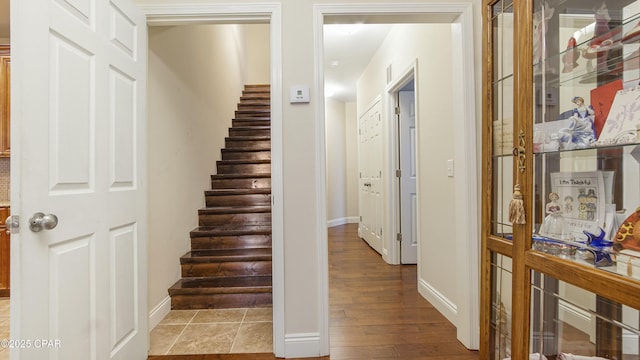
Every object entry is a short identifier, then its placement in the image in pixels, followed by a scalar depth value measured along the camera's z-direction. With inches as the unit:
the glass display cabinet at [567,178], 39.0
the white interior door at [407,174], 138.7
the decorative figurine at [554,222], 46.2
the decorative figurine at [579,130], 42.8
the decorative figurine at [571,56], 45.6
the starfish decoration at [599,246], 39.0
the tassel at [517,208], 47.8
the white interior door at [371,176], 156.1
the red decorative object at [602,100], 40.0
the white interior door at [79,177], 40.0
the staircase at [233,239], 97.6
